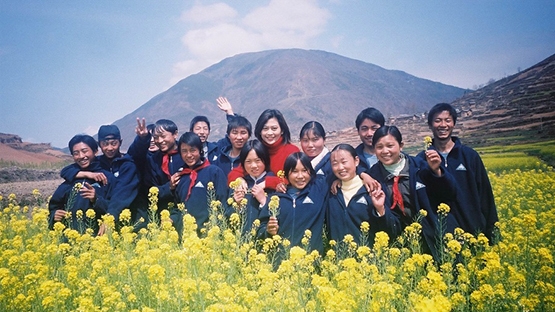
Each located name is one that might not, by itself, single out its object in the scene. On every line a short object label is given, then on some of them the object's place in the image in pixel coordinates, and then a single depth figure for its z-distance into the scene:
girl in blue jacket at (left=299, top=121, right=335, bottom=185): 4.54
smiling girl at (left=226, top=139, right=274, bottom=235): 4.04
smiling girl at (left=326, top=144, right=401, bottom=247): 3.68
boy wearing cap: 4.84
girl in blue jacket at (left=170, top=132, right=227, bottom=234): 4.64
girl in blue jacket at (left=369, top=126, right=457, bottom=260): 3.73
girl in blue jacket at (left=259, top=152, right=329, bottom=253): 3.84
